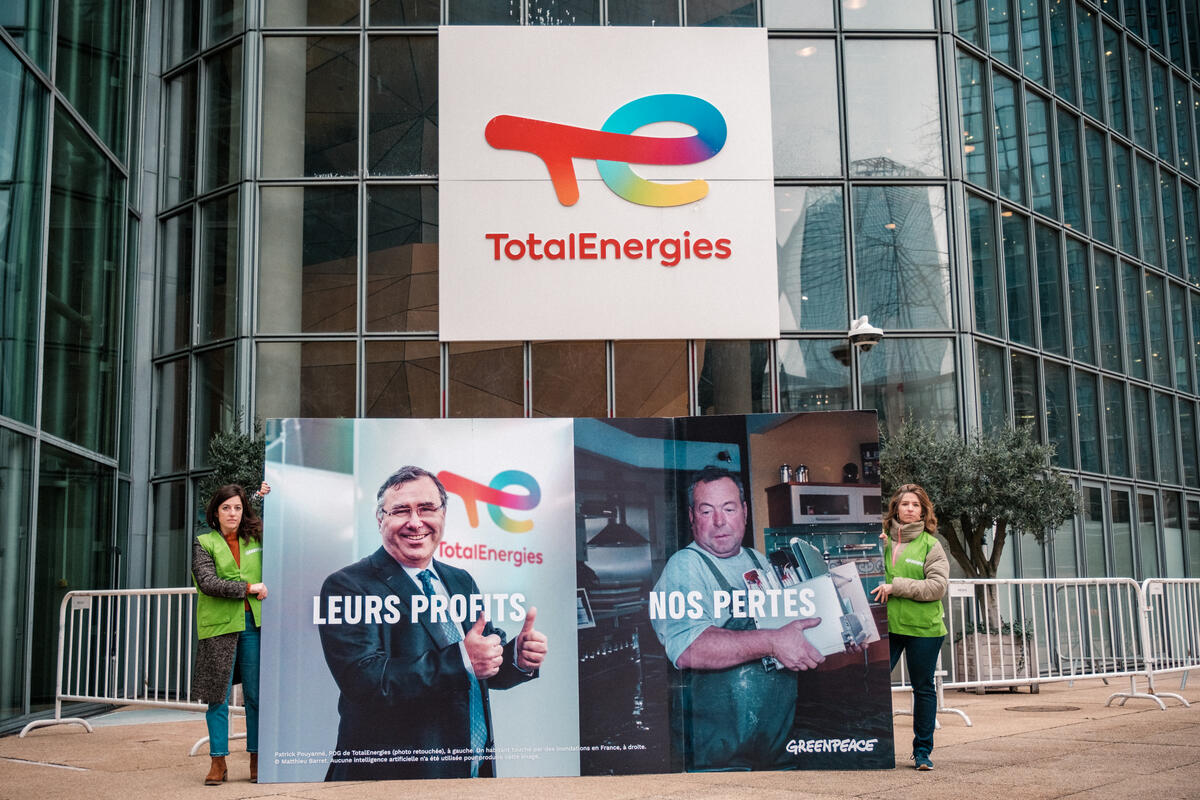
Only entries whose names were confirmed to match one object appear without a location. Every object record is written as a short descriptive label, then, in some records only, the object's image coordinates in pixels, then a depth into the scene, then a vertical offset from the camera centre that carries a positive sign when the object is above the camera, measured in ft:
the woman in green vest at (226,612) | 23.27 -1.14
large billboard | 22.27 -1.02
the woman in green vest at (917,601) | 23.50 -1.26
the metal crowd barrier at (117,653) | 33.65 -2.86
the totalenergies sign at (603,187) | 47.01 +14.62
